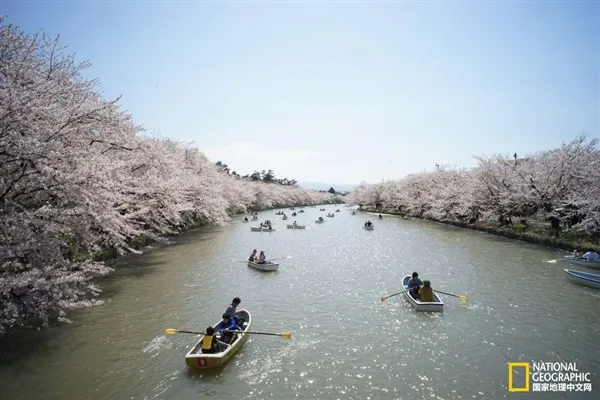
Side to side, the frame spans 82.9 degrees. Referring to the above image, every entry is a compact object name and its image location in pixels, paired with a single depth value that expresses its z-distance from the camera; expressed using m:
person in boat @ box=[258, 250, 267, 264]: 23.82
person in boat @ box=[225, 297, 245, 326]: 12.97
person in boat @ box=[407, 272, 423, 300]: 16.80
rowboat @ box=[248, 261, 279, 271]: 23.23
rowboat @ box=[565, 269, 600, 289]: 18.92
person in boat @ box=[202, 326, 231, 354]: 10.58
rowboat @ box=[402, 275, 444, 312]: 15.45
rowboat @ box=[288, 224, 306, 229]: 49.61
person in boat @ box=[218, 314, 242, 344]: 11.80
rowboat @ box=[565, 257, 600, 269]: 23.50
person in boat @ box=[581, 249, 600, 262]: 23.80
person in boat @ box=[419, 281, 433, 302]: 15.80
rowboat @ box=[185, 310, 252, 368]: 10.25
